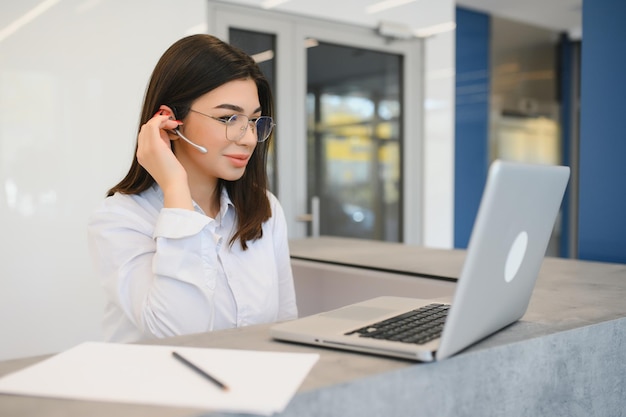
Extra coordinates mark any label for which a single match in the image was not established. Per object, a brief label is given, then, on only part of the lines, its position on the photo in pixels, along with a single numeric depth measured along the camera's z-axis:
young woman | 1.40
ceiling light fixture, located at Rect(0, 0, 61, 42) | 3.02
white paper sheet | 0.74
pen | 0.76
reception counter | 0.79
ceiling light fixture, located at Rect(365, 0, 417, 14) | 4.40
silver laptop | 0.84
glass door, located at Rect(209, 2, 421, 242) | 4.02
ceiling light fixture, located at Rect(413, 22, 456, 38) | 4.72
